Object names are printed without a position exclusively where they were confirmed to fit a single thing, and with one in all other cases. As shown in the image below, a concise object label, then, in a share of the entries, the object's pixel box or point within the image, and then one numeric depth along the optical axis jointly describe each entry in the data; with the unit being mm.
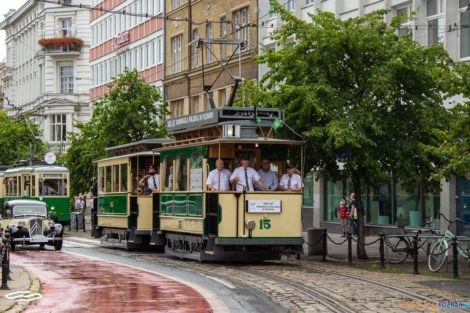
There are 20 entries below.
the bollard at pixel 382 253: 24359
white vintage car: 33594
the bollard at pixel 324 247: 27594
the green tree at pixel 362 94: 25672
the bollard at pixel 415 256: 22906
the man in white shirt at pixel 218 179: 24844
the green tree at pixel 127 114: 46781
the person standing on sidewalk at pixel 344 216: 39438
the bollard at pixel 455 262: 21406
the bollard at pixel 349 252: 25938
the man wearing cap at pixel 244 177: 24797
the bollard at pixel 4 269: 18753
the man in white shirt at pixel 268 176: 25406
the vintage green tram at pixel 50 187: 46344
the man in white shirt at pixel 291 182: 25312
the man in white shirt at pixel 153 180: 30438
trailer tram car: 31141
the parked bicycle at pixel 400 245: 25703
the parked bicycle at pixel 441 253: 22984
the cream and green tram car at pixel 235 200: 24688
